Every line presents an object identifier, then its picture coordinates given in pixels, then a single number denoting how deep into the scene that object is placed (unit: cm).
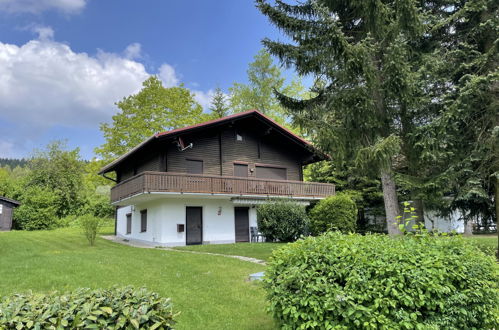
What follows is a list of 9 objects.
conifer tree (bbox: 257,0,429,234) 964
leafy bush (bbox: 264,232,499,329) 326
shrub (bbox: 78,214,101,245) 1470
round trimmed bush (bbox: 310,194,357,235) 1822
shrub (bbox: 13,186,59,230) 2588
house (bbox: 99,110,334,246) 1728
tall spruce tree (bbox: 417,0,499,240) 951
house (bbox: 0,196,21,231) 2548
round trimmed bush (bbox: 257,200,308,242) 1731
